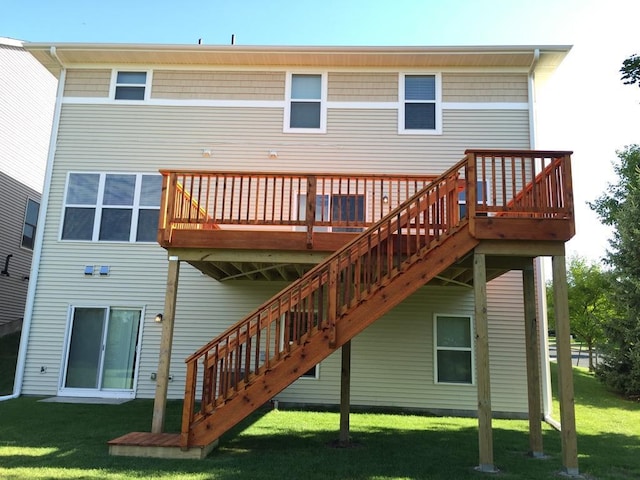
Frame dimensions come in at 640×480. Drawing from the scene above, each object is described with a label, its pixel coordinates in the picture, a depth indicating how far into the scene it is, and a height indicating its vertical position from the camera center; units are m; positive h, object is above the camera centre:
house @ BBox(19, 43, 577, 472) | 9.27 +3.16
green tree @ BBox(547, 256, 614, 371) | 17.56 +1.66
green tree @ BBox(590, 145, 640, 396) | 11.23 +0.97
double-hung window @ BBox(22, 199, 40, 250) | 14.16 +3.02
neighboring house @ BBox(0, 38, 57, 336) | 13.08 +4.64
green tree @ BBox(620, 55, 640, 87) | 6.29 +3.61
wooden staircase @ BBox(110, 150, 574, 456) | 5.51 +0.67
